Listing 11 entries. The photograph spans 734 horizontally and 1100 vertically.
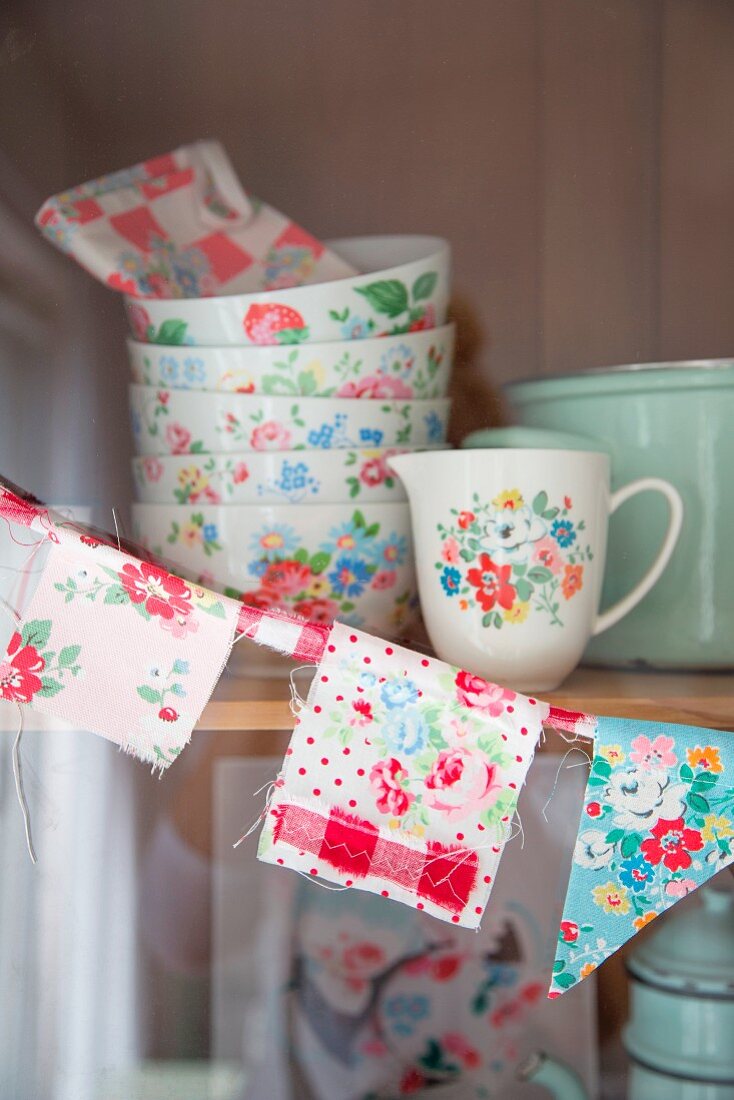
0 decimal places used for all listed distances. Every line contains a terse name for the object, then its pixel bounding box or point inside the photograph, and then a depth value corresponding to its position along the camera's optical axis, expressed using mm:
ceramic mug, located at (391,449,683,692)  492
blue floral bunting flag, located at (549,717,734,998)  470
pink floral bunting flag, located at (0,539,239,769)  489
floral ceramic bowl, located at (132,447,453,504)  526
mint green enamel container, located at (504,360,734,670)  542
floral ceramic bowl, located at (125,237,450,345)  521
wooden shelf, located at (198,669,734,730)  508
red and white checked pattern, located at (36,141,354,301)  545
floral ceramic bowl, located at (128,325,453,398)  523
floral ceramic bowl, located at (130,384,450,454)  525
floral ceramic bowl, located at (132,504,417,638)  527
